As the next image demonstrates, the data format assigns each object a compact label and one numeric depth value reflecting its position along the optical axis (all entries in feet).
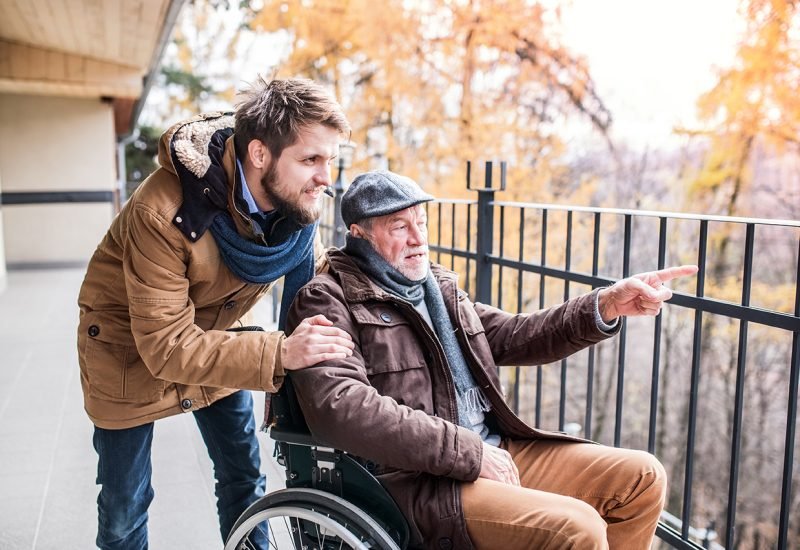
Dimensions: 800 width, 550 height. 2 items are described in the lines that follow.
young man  4.37
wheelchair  4.18
